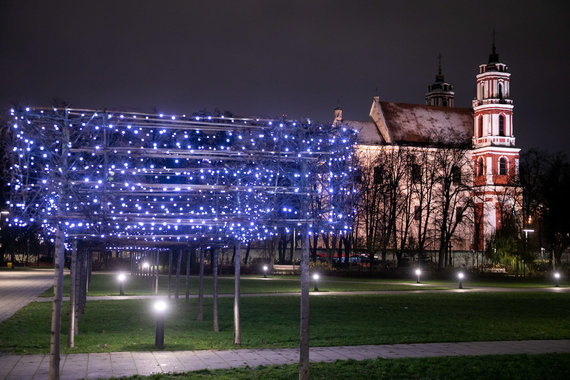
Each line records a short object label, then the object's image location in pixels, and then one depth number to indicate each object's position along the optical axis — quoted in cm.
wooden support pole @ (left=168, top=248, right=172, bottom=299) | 2371
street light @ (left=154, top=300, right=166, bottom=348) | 1375
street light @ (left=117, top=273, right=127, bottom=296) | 2914
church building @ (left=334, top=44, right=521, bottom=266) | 7275
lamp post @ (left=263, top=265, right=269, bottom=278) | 5004
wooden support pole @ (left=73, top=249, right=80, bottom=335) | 1738
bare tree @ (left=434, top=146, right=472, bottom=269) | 6881
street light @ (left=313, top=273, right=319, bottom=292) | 3447
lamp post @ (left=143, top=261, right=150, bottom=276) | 5391
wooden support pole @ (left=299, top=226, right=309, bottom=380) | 984
